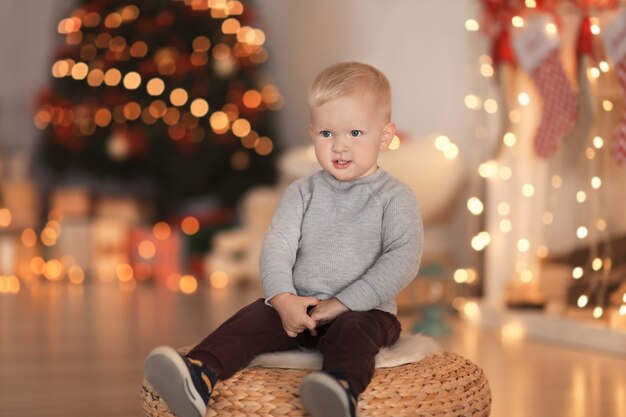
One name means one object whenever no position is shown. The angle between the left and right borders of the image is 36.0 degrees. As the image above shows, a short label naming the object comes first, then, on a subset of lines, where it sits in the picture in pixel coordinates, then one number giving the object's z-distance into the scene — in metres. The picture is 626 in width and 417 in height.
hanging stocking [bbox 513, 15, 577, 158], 3.24
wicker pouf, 1.50
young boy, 1.60
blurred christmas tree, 5.07
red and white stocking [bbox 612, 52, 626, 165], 2.87
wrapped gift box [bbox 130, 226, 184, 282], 5.00
